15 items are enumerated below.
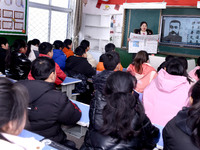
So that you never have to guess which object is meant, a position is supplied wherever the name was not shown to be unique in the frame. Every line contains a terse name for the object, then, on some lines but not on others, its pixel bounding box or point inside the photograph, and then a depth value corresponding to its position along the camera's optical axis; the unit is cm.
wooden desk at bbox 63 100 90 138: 194
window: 635
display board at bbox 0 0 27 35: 530
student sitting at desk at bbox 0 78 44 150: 83
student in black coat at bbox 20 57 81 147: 169
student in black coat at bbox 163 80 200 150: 111
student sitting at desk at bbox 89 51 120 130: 146
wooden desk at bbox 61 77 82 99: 345
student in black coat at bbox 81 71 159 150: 128
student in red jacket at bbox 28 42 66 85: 333
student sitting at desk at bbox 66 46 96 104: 382
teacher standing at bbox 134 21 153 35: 530
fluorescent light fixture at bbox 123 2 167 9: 560
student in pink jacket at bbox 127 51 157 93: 333
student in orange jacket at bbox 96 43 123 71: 465
